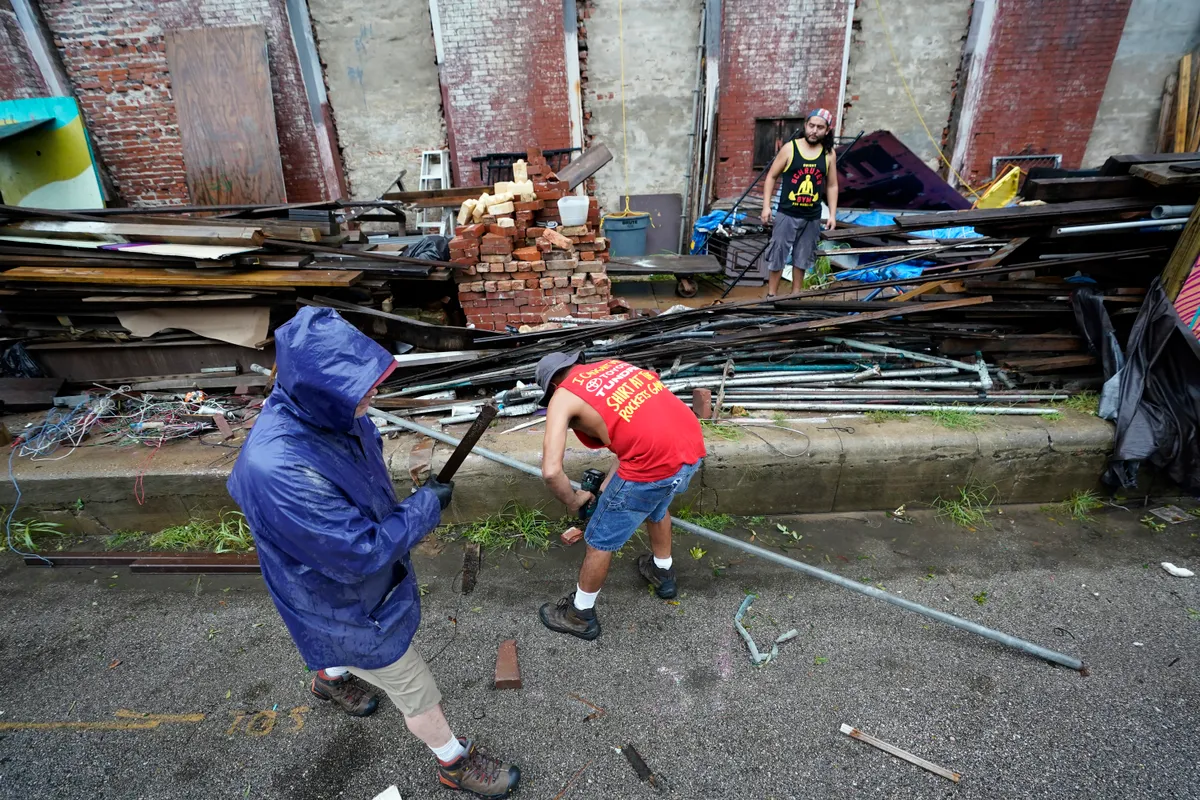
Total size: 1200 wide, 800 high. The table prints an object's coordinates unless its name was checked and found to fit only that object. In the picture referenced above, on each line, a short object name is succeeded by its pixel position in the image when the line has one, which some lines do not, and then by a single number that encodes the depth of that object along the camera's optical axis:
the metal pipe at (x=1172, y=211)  3.84
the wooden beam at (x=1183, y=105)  8.44
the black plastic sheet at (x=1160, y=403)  3.55
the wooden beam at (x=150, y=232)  4.67
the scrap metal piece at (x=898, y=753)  2.28
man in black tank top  5.72
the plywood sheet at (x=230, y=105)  7.86
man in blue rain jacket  1.68
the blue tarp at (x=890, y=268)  6.39
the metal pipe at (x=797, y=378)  4.32
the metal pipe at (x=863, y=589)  2.69
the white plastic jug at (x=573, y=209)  5.45
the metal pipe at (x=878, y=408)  3.98
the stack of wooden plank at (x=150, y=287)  4.64
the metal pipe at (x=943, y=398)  4.15
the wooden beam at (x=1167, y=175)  3.61
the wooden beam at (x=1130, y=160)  3.93
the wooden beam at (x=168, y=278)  4.52
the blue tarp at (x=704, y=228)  8.48
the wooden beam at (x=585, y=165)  6.57
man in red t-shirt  2.55
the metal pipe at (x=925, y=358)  4.21
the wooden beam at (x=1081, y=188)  3.92
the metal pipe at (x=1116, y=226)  3.85
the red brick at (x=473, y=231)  5.29
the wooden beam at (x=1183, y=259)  3.66
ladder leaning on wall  9.02
